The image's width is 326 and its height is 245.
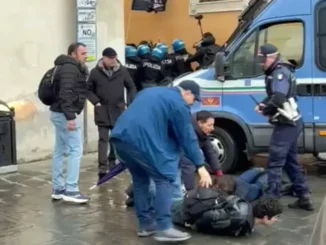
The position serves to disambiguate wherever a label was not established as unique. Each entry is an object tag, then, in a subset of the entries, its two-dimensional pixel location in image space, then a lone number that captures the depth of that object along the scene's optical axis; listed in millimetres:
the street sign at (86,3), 12078
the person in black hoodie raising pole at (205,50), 15211
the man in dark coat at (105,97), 9836
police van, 10031
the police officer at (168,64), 14798
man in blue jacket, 6562
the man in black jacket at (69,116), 8148
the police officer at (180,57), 15297
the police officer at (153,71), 14219
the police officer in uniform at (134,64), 14242
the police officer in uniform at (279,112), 7871
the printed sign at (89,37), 12172
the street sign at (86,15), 12123
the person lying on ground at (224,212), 6914
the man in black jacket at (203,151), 7887
